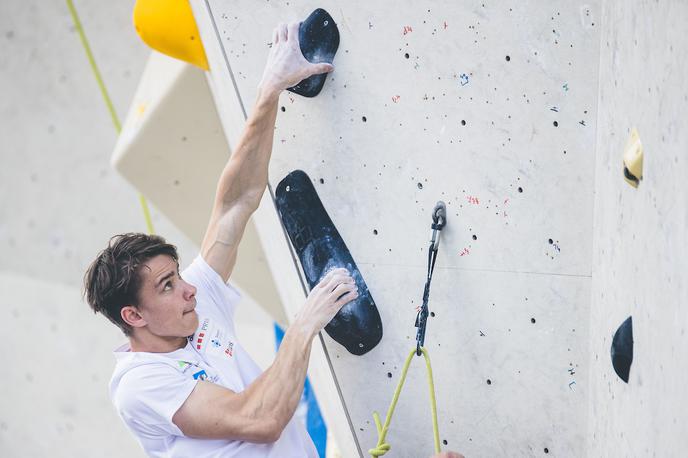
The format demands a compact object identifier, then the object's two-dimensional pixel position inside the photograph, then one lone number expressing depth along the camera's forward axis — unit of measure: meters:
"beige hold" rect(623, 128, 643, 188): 6.63
